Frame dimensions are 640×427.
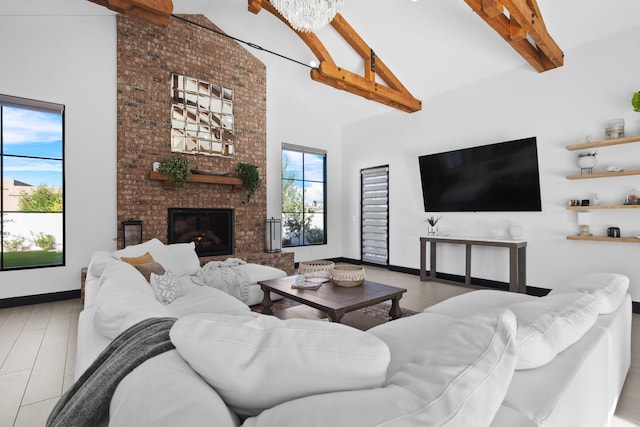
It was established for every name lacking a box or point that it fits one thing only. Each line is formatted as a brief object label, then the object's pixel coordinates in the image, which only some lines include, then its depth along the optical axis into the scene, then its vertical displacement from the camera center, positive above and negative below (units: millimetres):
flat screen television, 4398 +551
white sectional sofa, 621 -367
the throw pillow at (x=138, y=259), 3121 -402
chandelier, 2943 +1925
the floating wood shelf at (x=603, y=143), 3549 +815
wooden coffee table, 2607 -715
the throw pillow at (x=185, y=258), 3838 -493
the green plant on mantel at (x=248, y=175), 5723 +762
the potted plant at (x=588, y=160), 3855 +640
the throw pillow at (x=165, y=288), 2727 -598
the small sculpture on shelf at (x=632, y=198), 3593 +168
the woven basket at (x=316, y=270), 3579 -604
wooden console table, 4304 -588
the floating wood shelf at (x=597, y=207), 3554 +70
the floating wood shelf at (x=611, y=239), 3560 -297
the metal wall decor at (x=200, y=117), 5293 +1742
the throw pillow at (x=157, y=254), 3413 -379
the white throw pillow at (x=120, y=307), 1254 -367
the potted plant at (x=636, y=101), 3393 +1187
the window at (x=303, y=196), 6762 +453
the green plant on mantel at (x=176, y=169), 4887 +753
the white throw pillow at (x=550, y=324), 996 -388
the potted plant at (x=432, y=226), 5453 -185
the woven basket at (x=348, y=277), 3182 -603
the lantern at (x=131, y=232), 4602 -197
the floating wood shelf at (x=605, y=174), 3541 +453
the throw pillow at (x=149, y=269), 2951 -474
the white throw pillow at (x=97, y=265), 2600 -379
